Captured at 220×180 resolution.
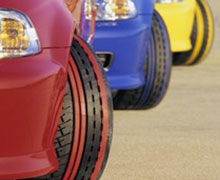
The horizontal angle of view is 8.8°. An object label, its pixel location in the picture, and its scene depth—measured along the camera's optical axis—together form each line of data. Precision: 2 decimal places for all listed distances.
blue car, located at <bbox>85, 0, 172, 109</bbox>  10.82
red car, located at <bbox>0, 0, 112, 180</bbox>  6.19
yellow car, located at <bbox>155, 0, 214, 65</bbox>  14.63
